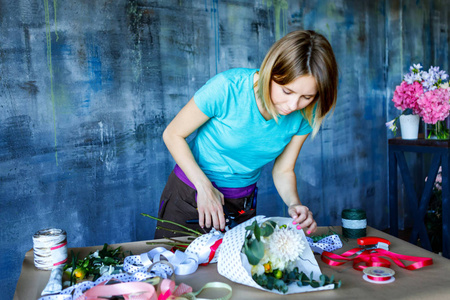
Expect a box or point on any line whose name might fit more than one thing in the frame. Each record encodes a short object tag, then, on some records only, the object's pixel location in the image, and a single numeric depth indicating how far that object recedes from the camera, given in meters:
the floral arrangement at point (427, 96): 2.38
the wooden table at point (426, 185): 2.38
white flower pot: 2.62
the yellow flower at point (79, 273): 1.01
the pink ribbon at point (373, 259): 1.03
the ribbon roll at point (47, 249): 1.07
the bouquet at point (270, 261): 0.91
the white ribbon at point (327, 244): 1.18
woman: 1.19
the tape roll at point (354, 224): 1.30
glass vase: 2.53
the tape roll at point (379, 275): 0.95
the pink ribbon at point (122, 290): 0.84
